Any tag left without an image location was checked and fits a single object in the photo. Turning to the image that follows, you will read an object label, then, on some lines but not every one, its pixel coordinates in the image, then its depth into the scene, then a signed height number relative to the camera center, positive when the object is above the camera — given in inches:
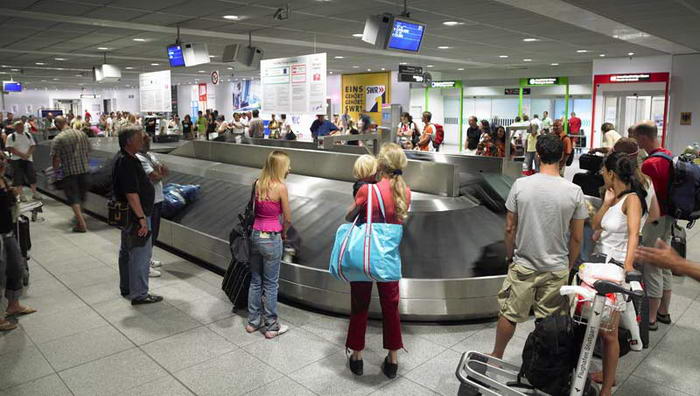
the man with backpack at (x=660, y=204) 174.2 -26.6
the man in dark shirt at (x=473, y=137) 534.3 -12.9
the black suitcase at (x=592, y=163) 295.9 -21.6
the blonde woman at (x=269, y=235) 165.3 -35.2
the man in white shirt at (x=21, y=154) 389.4 -22.3
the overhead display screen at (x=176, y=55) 453.7 +59.7
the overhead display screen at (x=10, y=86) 1103.0 +80.4
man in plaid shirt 326.6 -24.4
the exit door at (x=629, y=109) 718.5 +21.6
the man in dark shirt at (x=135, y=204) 192.2 -29.7
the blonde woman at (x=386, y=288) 141.1 -44.8
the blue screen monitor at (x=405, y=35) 322.7 +56.3
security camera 354.9 +76.8
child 148.4 -13.1
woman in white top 128.8 -25.2
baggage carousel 182.5 -43.6
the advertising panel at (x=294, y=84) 408.8 +32.2
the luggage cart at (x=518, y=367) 107.3 -60.6
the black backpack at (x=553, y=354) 113.1 -49.8
